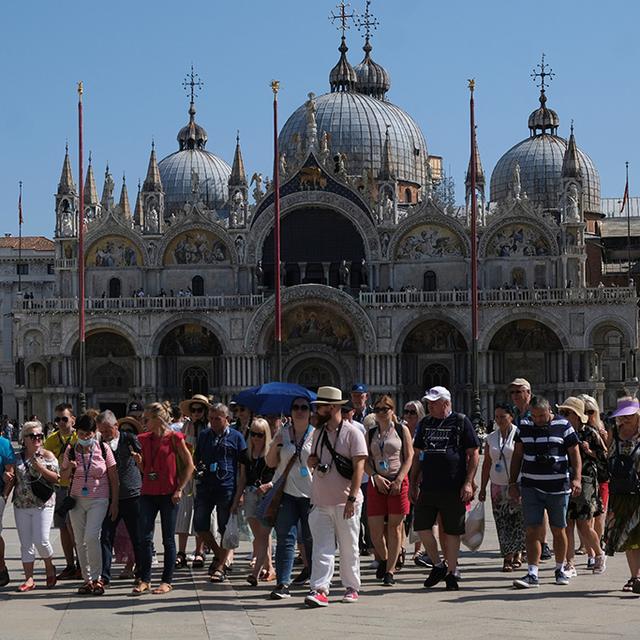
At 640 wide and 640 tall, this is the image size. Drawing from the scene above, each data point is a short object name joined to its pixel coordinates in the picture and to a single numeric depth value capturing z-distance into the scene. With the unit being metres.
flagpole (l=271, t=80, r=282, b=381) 53.80
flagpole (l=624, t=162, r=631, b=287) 72.42
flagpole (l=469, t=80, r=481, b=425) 52.81
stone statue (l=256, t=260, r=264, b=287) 66.69
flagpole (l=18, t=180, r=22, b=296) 89.99
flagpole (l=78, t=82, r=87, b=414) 55.19
